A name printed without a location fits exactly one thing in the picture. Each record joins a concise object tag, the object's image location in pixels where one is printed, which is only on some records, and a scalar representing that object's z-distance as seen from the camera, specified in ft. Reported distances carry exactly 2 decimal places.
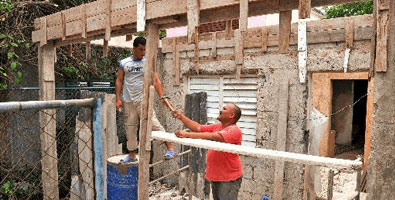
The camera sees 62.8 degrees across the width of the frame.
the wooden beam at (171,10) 9.67
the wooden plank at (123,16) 12.04
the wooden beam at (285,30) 9.62
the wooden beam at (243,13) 9.13
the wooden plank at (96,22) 13.43
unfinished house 7.07
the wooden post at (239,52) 22.16
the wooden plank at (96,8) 13.31
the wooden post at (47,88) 18.17
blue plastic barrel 15.29
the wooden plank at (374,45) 7.08
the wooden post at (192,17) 10.04
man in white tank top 15.85
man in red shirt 13.09
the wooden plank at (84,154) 16.47
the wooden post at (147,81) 11.62
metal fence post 6.26
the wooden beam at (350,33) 18.02
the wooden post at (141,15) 11.50
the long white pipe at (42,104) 4.91
